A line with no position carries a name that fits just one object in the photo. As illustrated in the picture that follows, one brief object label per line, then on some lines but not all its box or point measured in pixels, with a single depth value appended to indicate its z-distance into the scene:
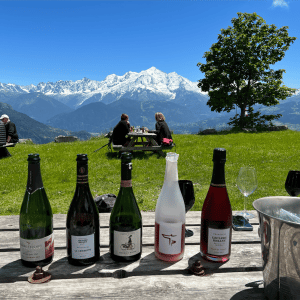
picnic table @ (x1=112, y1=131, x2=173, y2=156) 10.11
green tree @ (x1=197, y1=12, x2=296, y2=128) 22.34
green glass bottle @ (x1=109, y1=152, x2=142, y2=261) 1.19
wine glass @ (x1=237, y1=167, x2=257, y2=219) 1.89
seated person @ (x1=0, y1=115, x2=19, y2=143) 10.71
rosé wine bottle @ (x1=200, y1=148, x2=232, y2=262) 1.21
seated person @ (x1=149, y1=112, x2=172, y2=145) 10.93
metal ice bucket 0.84
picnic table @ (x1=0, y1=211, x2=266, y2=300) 1.01
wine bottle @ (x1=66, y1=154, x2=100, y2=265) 1.17
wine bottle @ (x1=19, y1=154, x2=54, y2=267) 1.17
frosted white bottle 1.19
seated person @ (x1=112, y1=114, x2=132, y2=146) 10.60
